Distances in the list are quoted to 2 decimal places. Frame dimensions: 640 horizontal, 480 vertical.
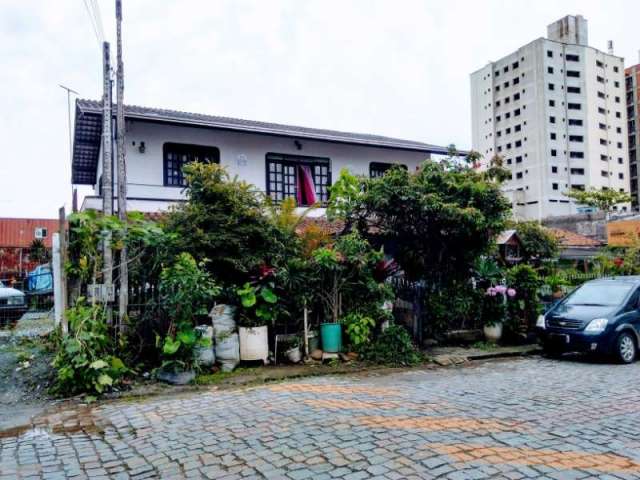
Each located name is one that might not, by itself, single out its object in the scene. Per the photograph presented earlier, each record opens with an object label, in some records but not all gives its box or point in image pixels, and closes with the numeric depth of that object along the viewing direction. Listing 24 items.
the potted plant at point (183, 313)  7.74
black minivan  9.48
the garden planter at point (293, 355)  9.31
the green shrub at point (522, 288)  11.95
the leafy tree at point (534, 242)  12.86
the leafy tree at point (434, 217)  10.38
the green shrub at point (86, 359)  7.13
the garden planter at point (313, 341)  9.66
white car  13.13
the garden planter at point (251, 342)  8.82
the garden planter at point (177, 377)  7.73
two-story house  15.63
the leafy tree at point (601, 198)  44.84
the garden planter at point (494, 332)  11.56
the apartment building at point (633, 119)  79.06
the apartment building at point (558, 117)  69.12
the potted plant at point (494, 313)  11.55
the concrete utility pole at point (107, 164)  8.33
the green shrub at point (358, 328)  9.63
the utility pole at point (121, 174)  8.42
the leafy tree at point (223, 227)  8.99
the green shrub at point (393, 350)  9.53
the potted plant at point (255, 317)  8.81
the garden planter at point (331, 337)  9.52
